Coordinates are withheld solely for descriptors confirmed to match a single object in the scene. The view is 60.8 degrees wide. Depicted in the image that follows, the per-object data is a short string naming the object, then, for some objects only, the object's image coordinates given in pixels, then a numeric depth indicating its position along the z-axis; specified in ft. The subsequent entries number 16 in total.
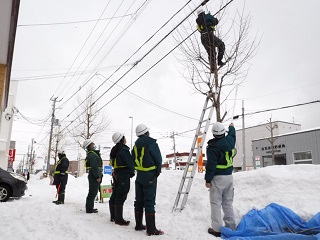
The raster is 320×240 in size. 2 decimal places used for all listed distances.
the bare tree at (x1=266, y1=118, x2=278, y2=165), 91.72
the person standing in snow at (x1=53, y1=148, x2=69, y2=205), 28.63
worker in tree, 25.80
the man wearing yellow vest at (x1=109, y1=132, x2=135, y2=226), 17.58
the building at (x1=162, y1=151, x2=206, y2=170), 221.91
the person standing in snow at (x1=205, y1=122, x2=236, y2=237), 16.26
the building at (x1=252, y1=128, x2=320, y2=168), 82.42
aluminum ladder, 20.46
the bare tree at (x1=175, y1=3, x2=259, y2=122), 26.48
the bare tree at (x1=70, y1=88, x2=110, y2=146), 90.42
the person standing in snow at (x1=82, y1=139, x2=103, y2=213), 21.60
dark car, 31.39
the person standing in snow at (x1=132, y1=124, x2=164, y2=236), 15.39
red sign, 95.10
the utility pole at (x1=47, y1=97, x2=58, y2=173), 100.42
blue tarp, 14.40
